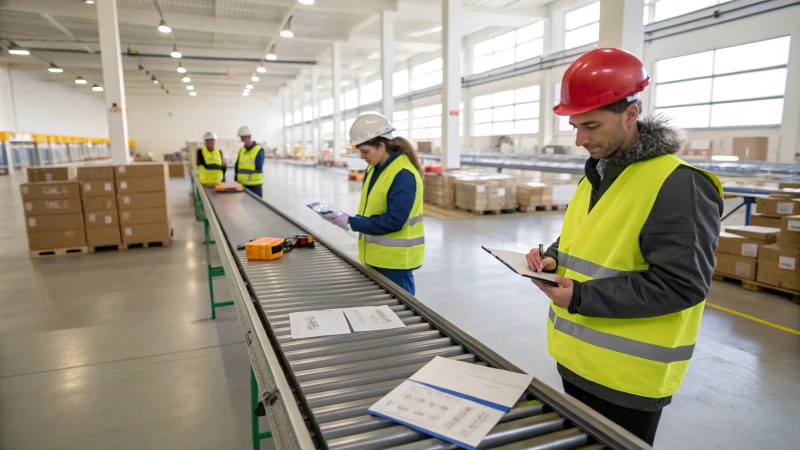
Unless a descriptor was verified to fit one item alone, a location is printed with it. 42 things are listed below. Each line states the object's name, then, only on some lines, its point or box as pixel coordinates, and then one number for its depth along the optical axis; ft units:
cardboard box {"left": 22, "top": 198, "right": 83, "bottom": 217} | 22.68
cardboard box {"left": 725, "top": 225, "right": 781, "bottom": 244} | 17.52
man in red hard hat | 4.18
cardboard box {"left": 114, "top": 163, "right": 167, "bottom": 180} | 24.26
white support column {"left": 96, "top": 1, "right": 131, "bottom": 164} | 32.12
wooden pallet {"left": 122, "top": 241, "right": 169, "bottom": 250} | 25.24
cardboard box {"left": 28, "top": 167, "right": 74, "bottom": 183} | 24.26
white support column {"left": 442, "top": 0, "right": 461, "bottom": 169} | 40.73
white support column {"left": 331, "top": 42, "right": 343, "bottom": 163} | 65.26
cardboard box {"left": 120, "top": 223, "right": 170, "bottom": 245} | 24.57
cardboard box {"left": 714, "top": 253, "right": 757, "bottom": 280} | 17.54
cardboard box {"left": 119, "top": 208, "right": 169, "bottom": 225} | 24.40
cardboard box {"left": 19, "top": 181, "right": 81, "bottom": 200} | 22.54
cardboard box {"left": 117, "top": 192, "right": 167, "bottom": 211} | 24.27
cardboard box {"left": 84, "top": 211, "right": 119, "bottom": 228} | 23.84
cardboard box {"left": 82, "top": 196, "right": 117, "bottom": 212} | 23.68
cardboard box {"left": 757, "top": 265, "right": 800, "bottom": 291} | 16.06
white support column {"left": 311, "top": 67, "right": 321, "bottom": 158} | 82.67
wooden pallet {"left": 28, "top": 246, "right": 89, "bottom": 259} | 23.11
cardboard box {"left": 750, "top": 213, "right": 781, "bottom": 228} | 19.12
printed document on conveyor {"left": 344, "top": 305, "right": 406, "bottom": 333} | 6.38
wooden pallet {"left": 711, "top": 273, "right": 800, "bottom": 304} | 16.21
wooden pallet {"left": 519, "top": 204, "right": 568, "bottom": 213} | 34.58
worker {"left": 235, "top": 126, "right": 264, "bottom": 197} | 26.49
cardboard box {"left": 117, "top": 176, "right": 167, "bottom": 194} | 24.18
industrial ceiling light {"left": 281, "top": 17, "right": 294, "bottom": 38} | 51.42
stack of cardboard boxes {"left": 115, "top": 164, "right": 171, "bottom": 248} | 24.31
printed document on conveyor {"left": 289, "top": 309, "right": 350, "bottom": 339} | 6.12
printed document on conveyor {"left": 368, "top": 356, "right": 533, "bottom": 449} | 3.96
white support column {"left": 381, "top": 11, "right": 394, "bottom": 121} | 49.70
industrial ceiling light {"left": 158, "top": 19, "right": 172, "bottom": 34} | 43.65
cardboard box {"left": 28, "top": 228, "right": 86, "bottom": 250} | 22.95
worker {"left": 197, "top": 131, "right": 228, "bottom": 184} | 28.02
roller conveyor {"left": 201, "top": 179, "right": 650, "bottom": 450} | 3.99
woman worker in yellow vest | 9.64
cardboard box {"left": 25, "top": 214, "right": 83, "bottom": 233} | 22.76
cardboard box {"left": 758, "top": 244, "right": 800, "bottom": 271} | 15.97
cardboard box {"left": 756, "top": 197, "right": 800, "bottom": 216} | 18.21
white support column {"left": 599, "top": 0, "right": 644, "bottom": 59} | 22.53
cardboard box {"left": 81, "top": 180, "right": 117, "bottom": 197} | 23.56
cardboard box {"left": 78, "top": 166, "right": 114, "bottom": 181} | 23.58
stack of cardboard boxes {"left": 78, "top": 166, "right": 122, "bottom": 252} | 23.63
